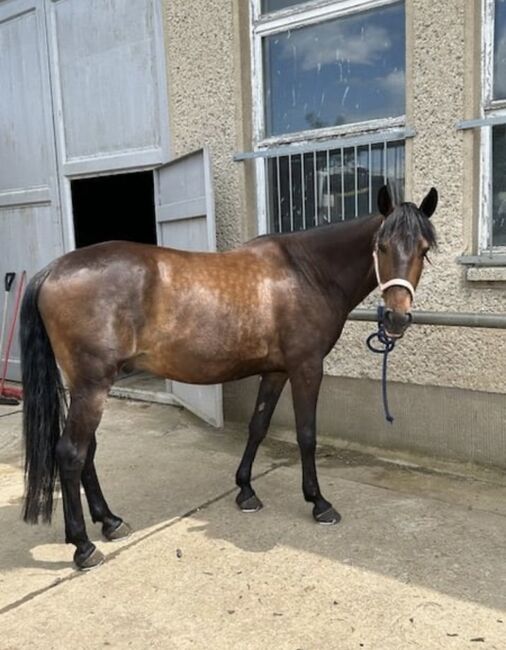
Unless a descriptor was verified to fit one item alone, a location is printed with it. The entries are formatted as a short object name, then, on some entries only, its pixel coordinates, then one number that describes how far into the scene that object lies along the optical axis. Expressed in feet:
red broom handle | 21.03
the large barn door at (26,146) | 19.33
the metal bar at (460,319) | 10.59
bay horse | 9.08
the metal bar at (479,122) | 11.77
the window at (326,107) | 13.35
